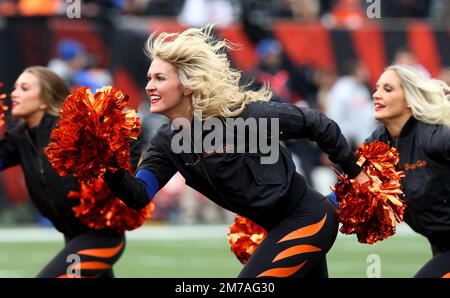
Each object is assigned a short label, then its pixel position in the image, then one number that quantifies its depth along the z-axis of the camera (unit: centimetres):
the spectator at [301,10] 1475
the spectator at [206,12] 1412
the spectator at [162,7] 1473
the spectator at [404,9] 1600
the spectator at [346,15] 1505
